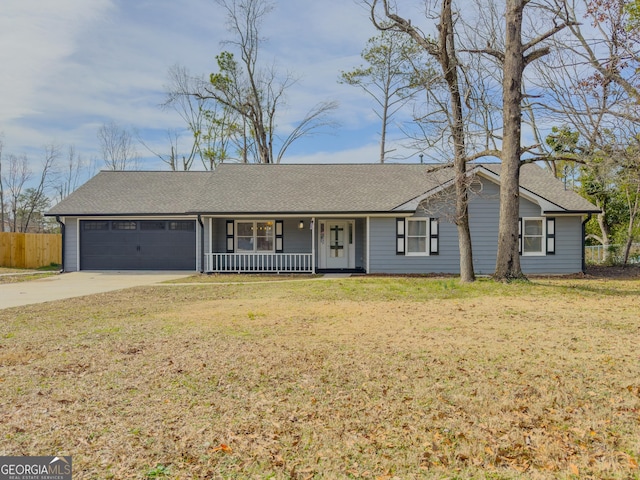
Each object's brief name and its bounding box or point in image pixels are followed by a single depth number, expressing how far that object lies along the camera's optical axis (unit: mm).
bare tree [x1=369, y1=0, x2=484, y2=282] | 12680
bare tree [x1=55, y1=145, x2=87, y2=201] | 39344
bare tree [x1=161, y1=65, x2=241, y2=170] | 31516
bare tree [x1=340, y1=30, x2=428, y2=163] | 26219
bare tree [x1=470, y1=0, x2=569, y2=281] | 11875
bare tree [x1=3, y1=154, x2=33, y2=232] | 35781
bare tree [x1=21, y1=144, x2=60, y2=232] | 37094
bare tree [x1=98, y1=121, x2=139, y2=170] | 37844
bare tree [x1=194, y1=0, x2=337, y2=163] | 29375
